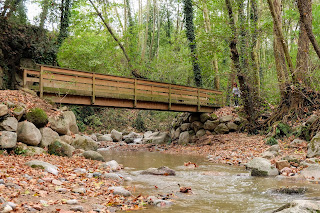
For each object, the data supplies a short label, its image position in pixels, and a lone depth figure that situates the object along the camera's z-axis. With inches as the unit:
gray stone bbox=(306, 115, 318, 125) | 441.7
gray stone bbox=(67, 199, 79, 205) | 173.9
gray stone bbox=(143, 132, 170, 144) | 810.2
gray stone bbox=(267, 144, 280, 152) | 440.4
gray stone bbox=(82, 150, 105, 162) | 389.5
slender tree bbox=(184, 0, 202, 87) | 789.1
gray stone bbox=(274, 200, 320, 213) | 134.9
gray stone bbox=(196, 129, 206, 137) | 718.3
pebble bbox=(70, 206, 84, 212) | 162.8
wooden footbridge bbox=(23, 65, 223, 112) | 473.1
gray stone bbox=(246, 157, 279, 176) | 309.7
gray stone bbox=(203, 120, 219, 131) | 713.0
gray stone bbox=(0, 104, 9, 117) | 325.1
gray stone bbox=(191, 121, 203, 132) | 743.2
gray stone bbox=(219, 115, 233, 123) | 697.0
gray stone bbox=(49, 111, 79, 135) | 411.1
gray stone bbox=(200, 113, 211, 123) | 735.7
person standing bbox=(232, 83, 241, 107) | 751.1
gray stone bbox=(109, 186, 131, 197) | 212.8
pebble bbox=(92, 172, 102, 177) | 276.1
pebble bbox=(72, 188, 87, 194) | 203.2
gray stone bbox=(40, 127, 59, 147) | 374.1
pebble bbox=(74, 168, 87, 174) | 278.7
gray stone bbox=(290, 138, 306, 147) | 441.8
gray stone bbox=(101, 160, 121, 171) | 339.9
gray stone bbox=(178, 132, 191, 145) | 736.0
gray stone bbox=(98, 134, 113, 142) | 870.4
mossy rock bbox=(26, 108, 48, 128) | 372.8
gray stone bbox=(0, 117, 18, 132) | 321.4
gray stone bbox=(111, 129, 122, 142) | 872.9
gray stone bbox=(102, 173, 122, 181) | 276.1
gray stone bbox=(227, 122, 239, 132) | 677.9
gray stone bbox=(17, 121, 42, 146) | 344.5
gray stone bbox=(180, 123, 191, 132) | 773.1
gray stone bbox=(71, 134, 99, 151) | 448.1
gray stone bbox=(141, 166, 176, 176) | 326.2
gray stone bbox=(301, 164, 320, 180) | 275.0
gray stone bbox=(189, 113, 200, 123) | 767.1
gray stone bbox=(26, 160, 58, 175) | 250.2
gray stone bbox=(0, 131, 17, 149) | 308.5
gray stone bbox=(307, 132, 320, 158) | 356.3
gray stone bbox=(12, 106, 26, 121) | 346.7
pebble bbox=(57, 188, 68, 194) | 199.6
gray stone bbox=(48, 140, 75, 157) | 369.7
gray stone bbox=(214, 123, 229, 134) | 682.2
